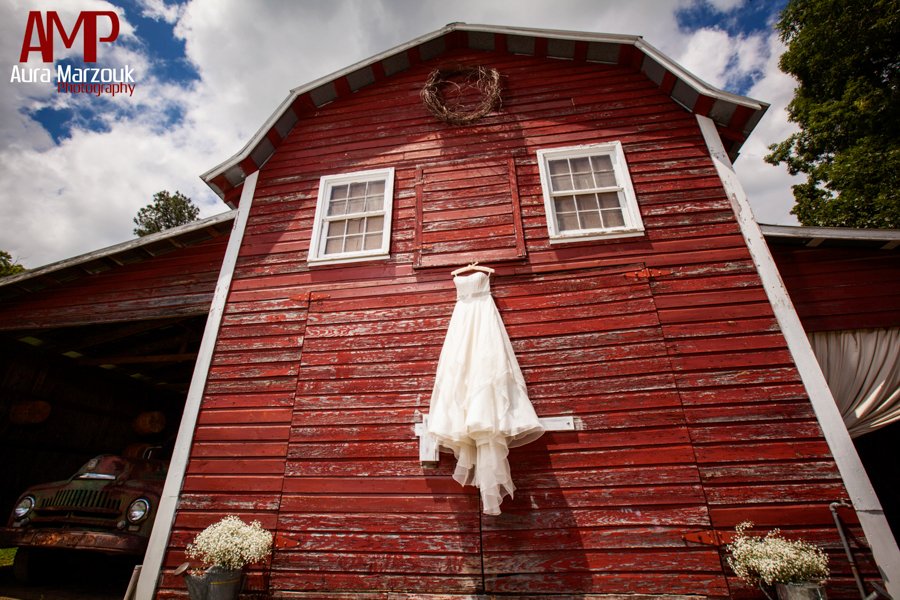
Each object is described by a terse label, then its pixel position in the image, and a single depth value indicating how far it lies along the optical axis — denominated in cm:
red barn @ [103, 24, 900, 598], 377
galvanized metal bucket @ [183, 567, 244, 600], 347
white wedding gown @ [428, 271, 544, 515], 354
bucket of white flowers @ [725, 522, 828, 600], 296
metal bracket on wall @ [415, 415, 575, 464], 417
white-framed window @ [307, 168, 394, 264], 551
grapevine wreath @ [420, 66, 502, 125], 596
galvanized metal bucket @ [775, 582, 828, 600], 290
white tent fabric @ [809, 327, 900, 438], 438
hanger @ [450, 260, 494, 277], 490
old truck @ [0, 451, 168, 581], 468
